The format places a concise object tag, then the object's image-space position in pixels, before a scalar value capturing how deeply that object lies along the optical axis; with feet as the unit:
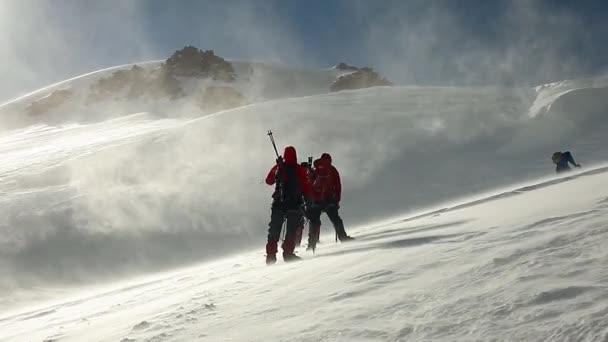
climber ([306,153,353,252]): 30.91
